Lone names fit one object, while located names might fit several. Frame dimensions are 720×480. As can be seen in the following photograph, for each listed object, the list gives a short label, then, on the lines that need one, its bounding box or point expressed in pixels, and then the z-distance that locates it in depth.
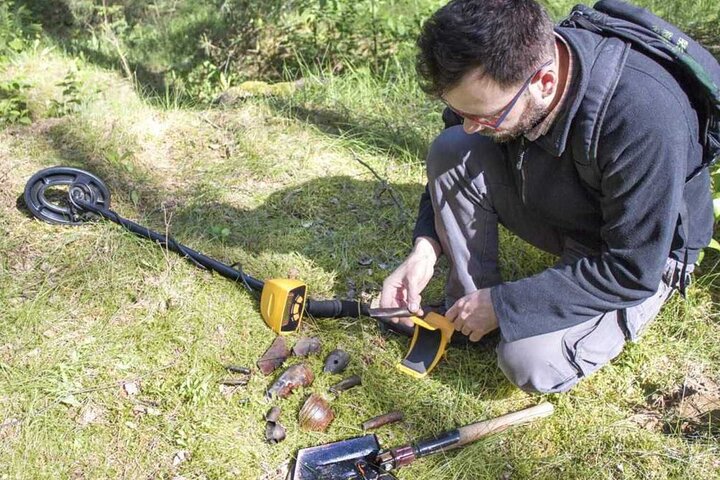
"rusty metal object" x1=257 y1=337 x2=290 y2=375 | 2.65
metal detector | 2.65
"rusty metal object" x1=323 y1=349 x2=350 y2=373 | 2.68
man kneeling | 1.84
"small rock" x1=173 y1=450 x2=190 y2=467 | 2.33
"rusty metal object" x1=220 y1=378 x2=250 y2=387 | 2.61
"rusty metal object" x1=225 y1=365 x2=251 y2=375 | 2.65
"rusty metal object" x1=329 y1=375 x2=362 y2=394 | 2.61
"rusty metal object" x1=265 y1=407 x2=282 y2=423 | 2.45
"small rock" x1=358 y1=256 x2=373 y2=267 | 3.23
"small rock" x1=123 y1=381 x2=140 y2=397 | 2.54
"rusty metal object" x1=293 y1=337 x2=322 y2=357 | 2.72
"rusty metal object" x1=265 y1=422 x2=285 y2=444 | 2.39
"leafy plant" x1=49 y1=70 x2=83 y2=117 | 4.24
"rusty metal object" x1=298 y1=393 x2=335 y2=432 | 2.43
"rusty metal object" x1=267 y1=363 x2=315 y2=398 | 2.55
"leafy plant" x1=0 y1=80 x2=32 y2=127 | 4.08
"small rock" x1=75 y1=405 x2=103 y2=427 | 2.43
